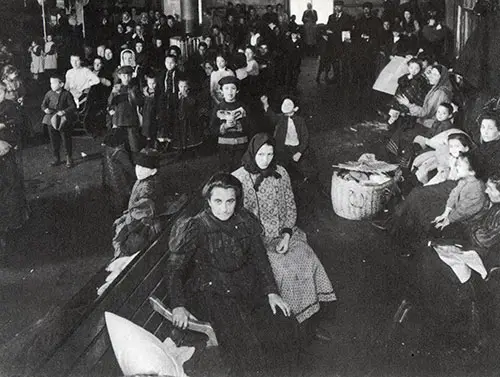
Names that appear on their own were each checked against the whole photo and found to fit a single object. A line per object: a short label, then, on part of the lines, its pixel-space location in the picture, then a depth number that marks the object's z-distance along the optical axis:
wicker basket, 6.98
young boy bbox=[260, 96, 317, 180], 7.56
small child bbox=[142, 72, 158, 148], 9.85
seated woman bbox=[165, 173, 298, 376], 3.94
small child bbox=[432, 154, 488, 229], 5.41
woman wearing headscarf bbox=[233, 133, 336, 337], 4.82
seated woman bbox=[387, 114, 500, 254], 6.11
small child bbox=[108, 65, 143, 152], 8.81
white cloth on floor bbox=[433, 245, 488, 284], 4.75
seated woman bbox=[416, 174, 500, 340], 4.72
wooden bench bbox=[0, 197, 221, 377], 3.26
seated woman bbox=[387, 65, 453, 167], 7.83
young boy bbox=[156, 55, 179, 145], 9.80
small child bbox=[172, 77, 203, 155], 9.82
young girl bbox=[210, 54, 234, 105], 9.95
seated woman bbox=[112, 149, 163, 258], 5.39
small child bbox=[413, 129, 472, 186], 5.86
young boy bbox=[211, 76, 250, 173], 7.95
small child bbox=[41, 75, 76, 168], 8.90
